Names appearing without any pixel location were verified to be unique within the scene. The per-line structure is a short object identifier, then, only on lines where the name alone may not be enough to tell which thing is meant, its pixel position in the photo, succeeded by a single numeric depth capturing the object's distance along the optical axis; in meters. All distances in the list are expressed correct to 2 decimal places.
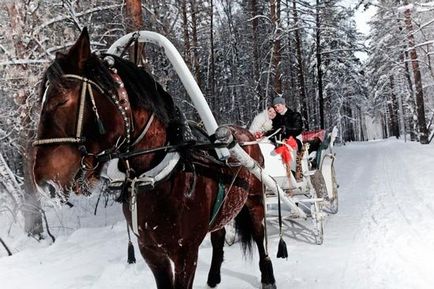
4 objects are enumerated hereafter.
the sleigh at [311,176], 6.45
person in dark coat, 6.46
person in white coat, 6.67
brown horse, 2.43
